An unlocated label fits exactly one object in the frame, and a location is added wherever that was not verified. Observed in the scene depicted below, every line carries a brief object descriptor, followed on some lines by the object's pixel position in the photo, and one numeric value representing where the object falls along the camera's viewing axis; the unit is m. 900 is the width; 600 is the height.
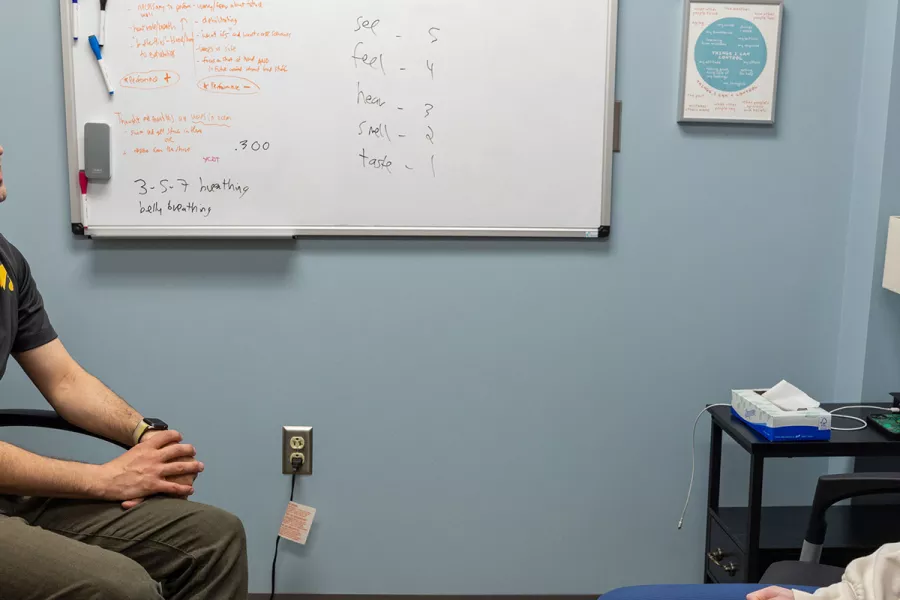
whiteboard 1.90
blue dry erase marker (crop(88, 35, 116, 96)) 1.87
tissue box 1.67
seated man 1.21
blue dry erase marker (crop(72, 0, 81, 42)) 1.86
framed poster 1.92
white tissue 1.74
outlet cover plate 2.03
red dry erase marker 1.91
